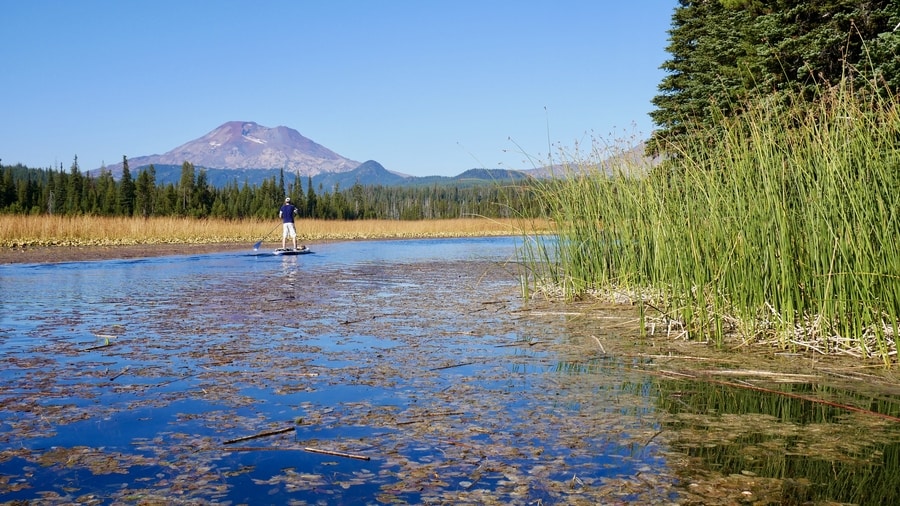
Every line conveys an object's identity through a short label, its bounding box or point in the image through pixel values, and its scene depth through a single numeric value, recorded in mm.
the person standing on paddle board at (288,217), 26344
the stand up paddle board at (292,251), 24969
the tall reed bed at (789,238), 5848
